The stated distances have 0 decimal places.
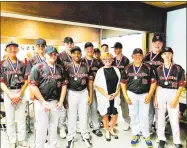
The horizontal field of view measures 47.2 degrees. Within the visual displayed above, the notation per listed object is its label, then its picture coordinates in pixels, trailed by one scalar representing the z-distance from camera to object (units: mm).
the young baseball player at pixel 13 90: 2945
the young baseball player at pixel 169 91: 2988
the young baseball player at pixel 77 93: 3061
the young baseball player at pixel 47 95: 2604
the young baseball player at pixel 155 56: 3363
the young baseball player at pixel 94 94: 3532
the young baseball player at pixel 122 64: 3758
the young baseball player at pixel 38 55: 3205
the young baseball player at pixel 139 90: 3162
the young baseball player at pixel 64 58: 3490
